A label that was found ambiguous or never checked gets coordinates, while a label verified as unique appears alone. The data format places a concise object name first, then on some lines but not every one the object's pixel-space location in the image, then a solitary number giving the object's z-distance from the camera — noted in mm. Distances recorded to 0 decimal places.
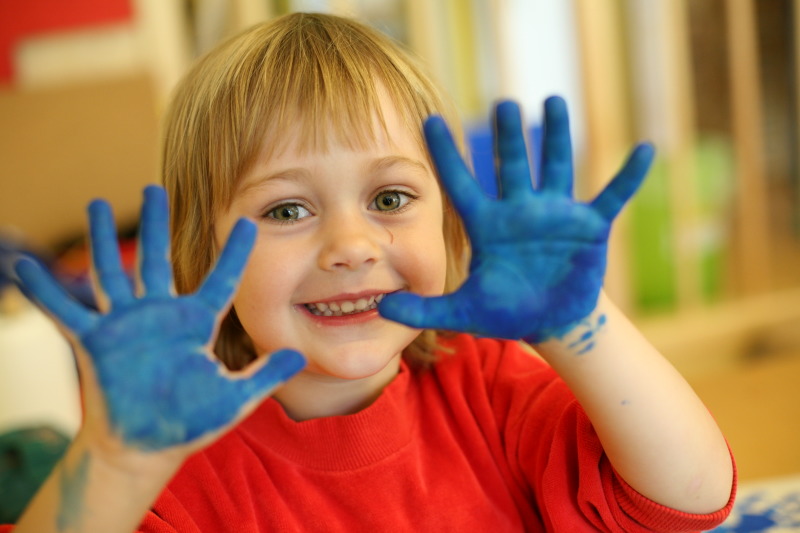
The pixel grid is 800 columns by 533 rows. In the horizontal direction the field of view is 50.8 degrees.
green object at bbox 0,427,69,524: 1133
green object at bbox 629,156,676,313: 2551
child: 568
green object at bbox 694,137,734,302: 2594
